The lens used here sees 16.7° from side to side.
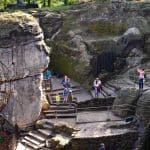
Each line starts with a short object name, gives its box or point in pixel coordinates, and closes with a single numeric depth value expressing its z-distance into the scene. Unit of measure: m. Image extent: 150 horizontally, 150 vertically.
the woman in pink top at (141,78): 29.22
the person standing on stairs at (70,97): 30.01
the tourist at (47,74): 32.44
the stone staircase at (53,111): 26.80
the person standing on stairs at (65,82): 29.58
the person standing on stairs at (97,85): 30.05
